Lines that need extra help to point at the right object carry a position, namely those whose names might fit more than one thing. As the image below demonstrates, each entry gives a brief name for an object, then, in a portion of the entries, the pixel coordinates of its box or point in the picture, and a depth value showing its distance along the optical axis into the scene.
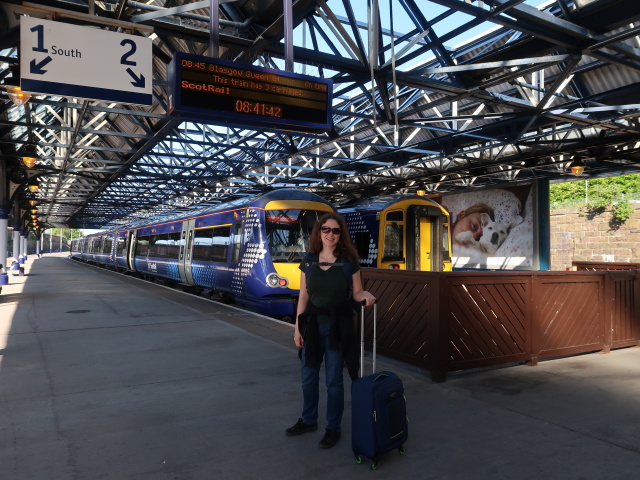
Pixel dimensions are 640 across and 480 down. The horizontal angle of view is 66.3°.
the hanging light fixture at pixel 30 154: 18.86
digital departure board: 6.88
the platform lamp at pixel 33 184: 26.24
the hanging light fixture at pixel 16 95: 9.78
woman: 3.81
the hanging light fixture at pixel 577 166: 18.88
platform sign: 6.25
